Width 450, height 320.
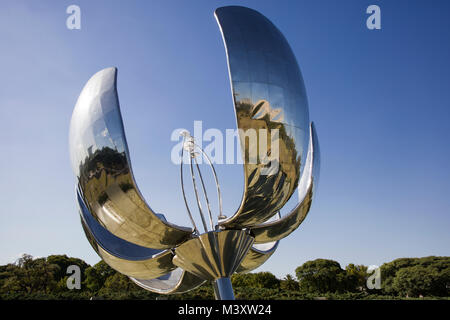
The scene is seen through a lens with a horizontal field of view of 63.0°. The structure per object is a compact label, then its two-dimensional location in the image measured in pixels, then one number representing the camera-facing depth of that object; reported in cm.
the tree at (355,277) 4153
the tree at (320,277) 4166
